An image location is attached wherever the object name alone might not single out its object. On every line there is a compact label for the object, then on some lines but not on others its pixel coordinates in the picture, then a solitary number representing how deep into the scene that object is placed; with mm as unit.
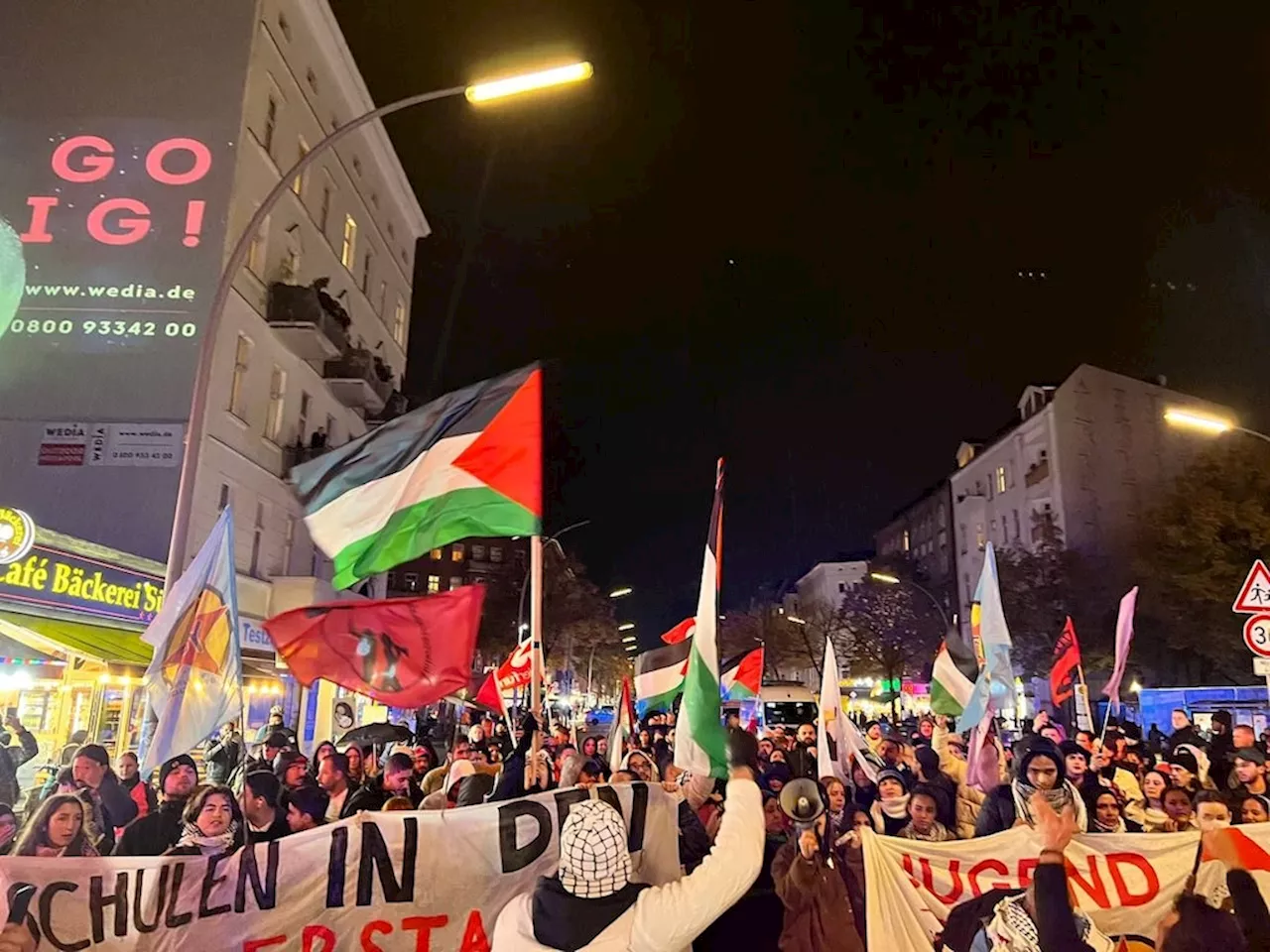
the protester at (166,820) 6887
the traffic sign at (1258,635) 10906
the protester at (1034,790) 5906
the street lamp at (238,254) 9445
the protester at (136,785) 8492
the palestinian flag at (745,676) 16453
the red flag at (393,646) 7633
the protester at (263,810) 7023
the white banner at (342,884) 5508
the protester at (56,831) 6270
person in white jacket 3695
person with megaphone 6199
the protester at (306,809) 7438
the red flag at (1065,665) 16188
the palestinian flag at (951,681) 13500
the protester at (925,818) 7168
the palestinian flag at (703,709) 5871
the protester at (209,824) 6203
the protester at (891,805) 7758
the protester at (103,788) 8095
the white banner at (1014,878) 6113
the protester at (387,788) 8227
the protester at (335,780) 8789
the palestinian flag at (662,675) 13594
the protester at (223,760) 12977
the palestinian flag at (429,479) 7629
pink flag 15273
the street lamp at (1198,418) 15195
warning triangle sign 11000
